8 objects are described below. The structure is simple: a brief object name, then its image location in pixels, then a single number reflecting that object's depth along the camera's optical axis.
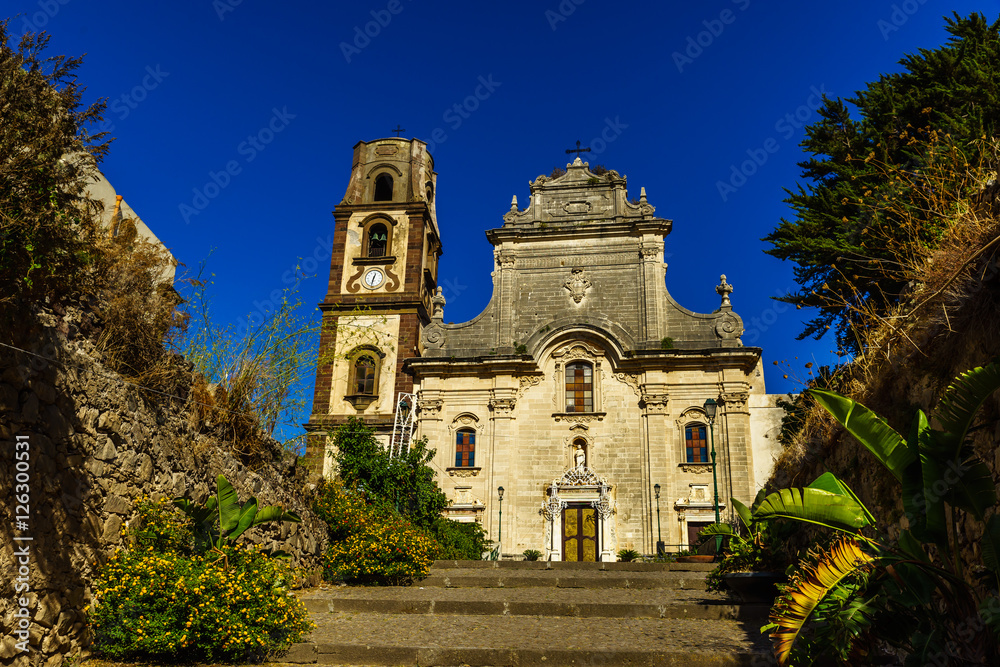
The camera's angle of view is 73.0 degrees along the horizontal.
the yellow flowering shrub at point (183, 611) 6.27
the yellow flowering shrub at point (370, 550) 11.23
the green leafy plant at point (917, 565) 4.08
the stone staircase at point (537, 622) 6.64
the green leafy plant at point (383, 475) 16.64
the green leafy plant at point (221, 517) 7.57
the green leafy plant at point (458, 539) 15.47
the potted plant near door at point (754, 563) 8.49
